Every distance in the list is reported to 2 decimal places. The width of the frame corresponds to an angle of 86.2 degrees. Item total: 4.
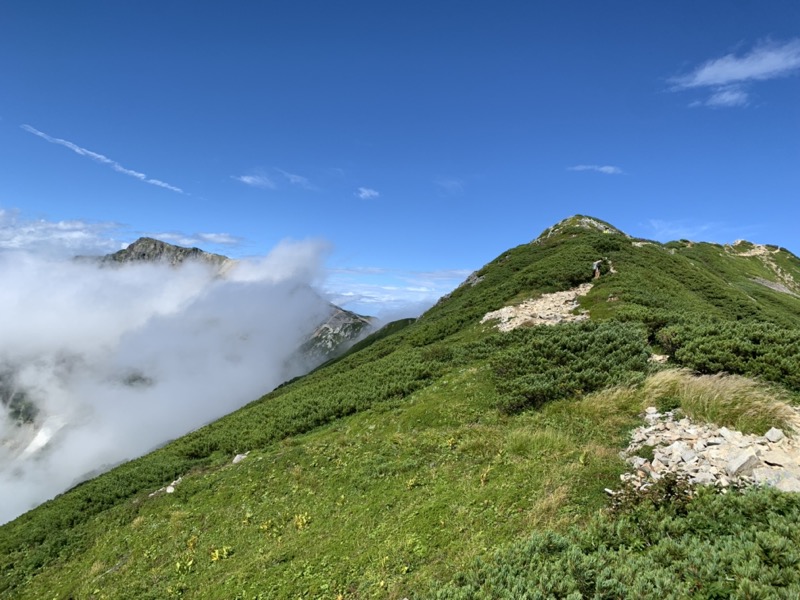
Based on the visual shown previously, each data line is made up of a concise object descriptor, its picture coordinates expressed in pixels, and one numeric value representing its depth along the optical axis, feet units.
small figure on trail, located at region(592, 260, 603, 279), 149.12
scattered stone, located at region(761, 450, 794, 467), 31.32
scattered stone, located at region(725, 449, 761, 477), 30.40
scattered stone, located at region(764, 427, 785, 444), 35.19
